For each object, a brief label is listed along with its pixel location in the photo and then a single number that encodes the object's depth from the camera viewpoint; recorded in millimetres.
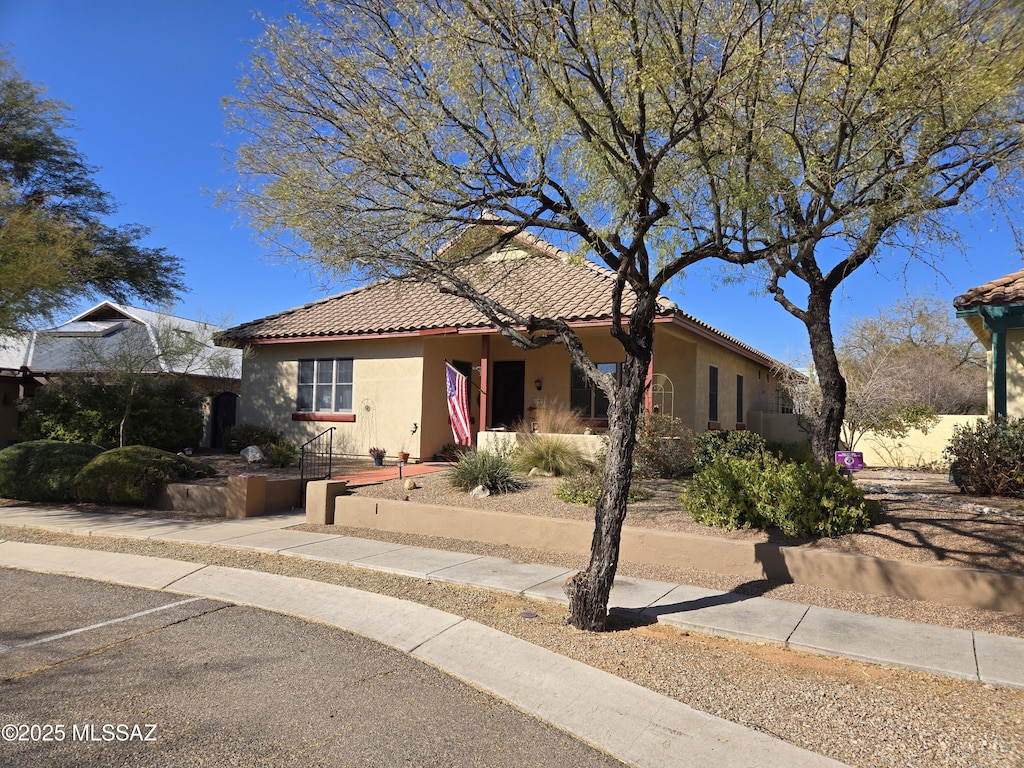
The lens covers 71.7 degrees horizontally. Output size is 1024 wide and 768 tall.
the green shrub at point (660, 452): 11789
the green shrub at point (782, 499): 7742
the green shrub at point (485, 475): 10977
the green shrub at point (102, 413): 15906
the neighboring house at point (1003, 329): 10961
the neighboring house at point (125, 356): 17031
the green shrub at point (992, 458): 9320
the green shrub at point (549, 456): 12227
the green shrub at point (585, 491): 9906
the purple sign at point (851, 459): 10637
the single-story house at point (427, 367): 15712
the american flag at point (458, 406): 13539
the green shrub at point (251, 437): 17781
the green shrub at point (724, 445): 11516
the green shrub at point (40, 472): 12625
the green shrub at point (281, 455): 15594
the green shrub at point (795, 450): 17433
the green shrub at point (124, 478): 12219
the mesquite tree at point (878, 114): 7207
